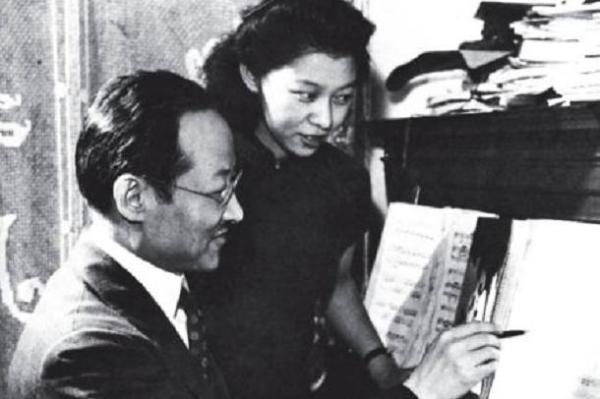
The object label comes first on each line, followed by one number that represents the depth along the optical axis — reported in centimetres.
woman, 170
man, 111
